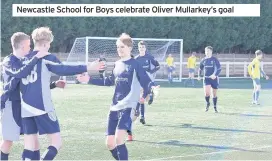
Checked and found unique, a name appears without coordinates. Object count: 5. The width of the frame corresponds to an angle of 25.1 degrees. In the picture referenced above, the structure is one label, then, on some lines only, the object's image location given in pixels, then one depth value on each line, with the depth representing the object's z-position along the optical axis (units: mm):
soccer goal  36719
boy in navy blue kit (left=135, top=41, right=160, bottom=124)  14500
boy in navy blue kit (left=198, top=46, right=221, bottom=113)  19300
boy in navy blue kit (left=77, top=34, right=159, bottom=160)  9336
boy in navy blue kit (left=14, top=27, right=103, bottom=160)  8156
